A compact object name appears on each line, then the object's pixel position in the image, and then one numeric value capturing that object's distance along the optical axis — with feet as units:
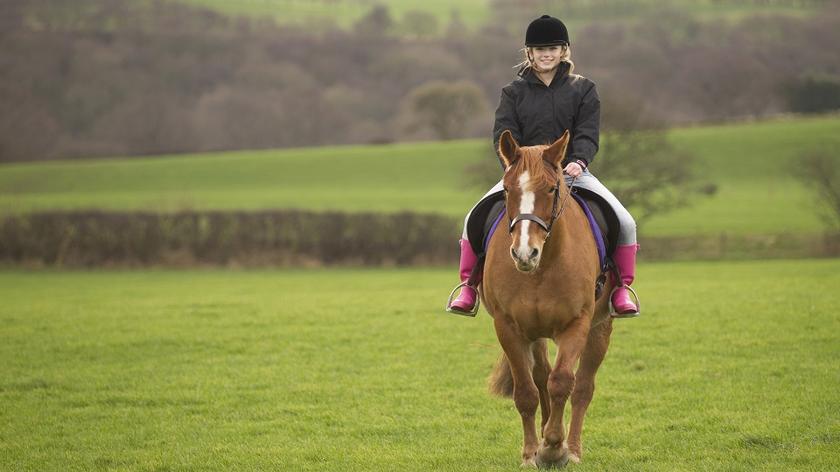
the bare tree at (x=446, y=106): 607.78
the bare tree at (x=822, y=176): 259.19
